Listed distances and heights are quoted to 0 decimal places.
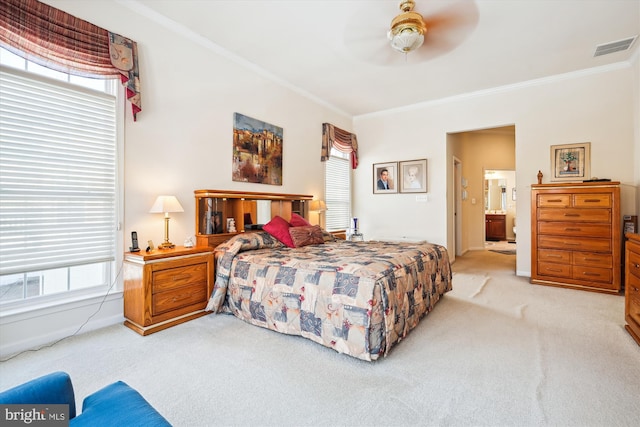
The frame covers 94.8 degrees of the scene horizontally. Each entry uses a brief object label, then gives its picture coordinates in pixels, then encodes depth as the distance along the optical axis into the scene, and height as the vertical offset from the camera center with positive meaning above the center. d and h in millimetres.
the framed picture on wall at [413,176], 5465 +713
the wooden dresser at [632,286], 2359 -616
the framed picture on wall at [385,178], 5801 +726
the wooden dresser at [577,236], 3689 -295
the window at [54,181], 2242 +278
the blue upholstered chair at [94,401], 949 -662
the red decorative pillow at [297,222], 4086 -111
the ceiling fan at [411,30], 2695 +1979
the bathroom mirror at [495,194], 10312 +693
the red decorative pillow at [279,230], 3625 -199
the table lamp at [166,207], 2846 +72
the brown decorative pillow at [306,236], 3650 -275
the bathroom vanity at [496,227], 9414 -434
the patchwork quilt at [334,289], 2078 -626
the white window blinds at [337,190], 5742 +477
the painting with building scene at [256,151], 3916 +901
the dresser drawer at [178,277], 2614 -587
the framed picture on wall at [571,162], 4184 +750
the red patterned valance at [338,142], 5438 +1414
